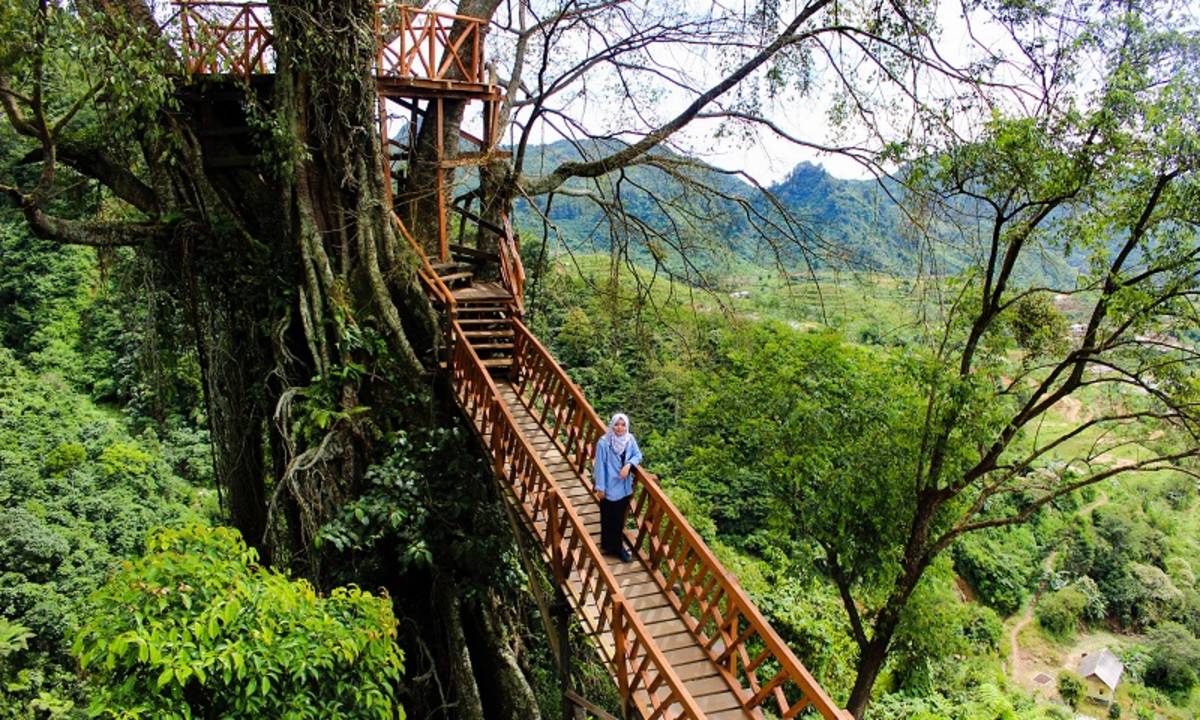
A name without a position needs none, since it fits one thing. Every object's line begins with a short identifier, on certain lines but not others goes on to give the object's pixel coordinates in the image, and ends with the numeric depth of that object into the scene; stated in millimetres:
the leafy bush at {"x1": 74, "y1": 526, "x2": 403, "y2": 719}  4359
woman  6520
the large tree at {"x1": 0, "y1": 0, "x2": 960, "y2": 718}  7773
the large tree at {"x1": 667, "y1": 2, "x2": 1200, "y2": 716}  7910
